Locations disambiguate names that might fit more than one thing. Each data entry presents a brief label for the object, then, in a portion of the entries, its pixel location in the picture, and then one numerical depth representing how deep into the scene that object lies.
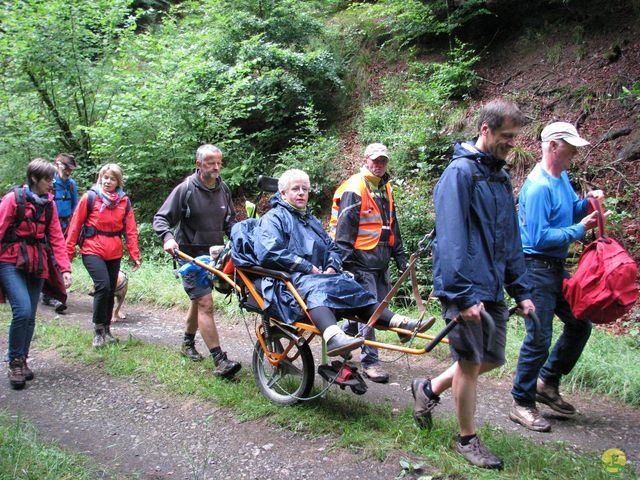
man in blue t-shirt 3.75
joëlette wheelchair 3.88
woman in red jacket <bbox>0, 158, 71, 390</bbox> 4.92
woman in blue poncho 3.71
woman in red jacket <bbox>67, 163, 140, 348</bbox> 5.90
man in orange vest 4.89
